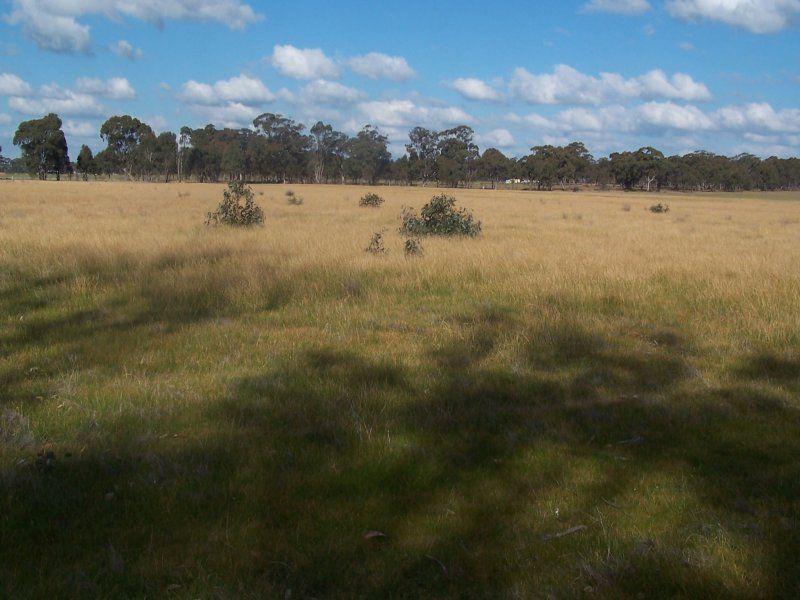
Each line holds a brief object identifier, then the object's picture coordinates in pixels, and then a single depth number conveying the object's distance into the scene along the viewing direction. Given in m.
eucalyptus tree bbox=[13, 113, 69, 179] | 106.31
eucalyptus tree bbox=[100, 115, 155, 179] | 114.12
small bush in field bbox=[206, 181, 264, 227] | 22.16
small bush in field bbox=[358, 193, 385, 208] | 39.66
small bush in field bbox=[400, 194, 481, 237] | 19.97
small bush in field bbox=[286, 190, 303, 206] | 39.36
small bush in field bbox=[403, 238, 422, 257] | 14.70
